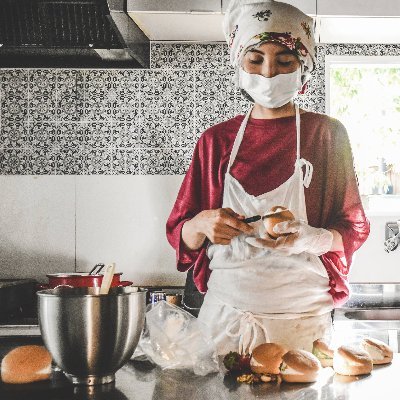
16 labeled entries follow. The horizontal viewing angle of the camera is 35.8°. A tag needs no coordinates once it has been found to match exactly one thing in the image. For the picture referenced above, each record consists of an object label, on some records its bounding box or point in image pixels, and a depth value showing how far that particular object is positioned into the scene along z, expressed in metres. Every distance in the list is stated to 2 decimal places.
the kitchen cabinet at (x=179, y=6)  2.39
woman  1.49
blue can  2.59
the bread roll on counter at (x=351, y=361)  1.14
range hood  2.31
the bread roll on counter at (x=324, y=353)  1.21
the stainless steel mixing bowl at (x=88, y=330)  1.04
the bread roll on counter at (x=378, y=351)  1.23
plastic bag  1.18
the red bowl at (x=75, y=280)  2.32
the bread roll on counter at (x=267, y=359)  1.12
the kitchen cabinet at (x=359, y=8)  2.42
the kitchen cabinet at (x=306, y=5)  2.41
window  3.03
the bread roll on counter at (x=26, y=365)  1.12
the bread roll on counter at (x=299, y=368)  1.09
